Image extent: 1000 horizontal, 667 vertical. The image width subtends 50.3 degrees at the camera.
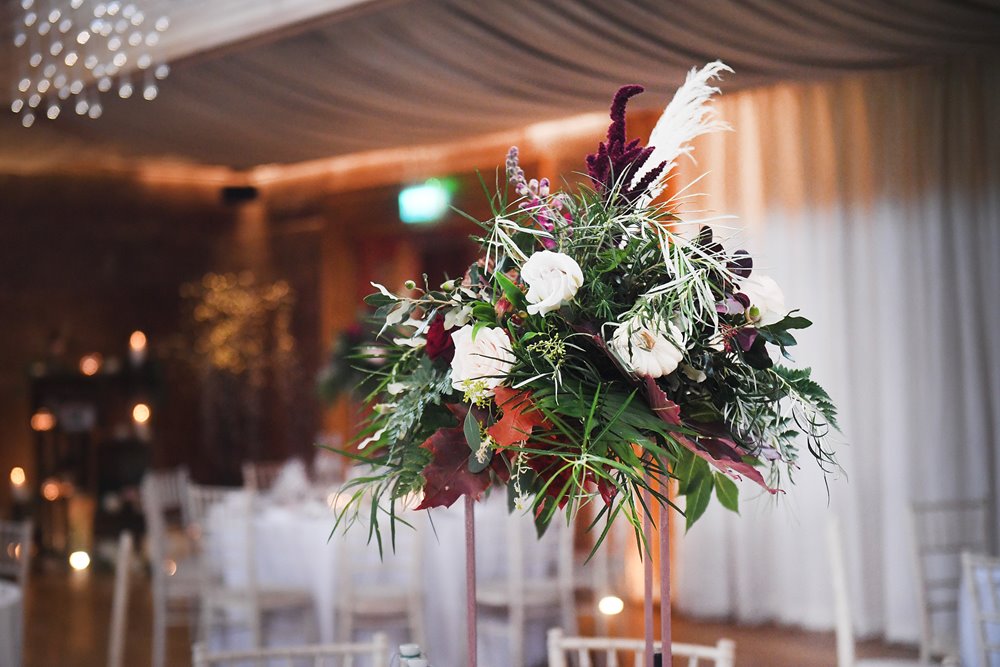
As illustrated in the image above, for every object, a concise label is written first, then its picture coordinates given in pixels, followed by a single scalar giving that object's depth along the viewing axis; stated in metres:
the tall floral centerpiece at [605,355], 1.36
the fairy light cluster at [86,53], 5.10
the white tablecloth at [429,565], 5.07
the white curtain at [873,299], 5.43
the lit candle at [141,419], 9.25
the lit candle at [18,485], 8.40
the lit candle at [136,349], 9.30
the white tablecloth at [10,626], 3.55
